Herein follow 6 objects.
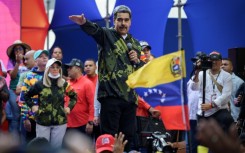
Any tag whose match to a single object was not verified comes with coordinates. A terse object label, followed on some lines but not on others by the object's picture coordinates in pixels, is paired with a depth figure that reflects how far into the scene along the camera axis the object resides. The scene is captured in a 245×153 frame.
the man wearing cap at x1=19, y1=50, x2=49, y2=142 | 17.06
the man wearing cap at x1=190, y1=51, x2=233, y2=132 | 16.20
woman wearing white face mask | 16.25
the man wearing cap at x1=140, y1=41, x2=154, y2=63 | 17.50
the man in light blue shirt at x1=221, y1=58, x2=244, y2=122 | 18.56
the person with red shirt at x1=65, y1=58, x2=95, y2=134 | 18.94
